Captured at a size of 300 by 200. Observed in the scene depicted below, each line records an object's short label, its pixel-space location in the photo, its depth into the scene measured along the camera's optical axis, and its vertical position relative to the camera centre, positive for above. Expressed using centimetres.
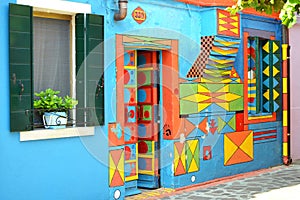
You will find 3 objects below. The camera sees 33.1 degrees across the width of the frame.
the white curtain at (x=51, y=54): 738 +66
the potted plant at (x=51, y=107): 721 -13
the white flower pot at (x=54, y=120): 724 -31
